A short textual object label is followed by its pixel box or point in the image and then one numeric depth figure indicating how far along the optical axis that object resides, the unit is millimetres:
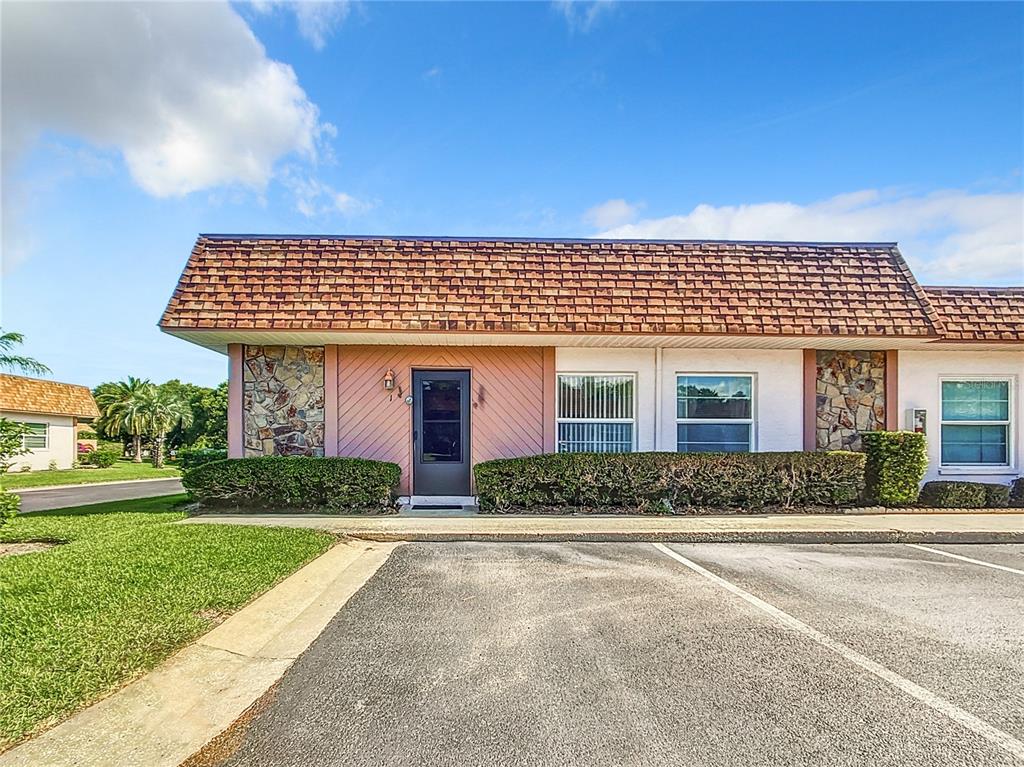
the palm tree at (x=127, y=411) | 38906
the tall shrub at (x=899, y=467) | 10039
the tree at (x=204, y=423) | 41331
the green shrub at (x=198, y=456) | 12442
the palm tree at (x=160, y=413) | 38250
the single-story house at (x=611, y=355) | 10109
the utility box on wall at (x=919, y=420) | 10906
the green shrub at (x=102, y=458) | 31969
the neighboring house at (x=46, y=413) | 27359
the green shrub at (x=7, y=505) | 7242
